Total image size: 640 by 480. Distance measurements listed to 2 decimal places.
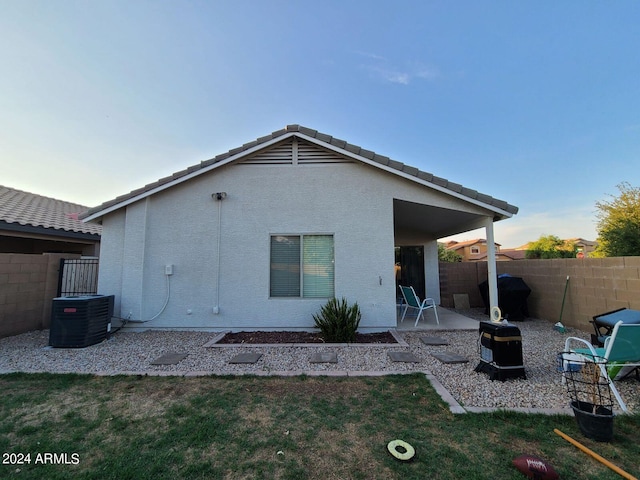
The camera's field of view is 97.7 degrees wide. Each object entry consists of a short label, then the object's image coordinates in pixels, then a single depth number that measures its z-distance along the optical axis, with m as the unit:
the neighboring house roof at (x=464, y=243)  45.75
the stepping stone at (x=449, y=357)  4.73
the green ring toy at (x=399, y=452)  2.31
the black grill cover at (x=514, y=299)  8.45
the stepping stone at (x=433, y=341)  5.80
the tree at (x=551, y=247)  22.08
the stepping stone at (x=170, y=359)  4.77
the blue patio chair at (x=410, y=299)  7.36
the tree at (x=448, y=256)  27.55
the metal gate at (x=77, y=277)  7.66
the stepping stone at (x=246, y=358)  4.80
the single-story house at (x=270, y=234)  6.78
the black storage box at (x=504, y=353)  3.99
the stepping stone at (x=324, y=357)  4.79
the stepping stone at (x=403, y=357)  4.83
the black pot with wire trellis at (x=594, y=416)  2.60
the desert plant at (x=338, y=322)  6.00
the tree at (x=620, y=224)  10.21
